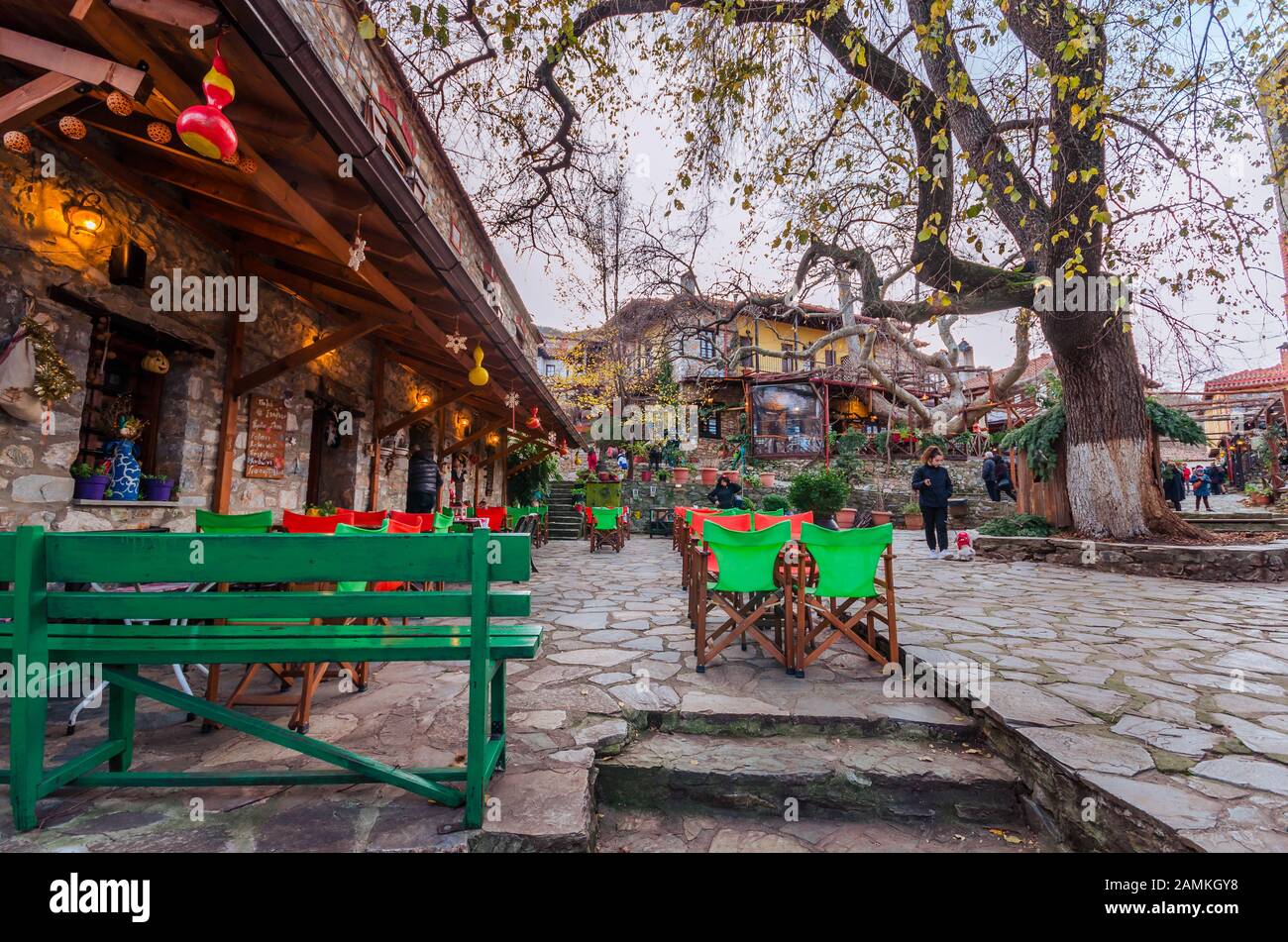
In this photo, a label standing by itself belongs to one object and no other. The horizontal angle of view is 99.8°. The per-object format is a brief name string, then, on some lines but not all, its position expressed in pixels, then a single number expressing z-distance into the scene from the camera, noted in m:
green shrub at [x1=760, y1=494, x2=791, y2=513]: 11.29
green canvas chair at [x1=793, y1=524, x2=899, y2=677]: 3.24
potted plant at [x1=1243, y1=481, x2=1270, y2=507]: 13.02
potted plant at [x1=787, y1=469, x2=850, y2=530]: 11.94
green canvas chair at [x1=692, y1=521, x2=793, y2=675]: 3.30
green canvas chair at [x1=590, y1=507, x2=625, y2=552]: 10.41
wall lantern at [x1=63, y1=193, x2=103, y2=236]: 3.15
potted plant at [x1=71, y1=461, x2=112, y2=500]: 3.29
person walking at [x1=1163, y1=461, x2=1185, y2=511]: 11.23
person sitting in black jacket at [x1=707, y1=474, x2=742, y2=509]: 9.12
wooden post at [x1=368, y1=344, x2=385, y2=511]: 6.88
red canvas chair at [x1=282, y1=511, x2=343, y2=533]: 3.56
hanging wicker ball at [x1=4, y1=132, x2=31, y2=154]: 2.26
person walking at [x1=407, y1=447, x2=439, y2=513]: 8.11
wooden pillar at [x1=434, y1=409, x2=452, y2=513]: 8.88
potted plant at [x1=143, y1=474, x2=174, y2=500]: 3.75
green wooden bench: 1.62
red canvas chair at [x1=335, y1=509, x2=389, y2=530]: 4.42
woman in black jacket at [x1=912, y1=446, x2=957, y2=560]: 8.38
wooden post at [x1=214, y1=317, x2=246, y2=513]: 4.34
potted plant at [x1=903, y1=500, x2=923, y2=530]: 14.28
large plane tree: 4.16
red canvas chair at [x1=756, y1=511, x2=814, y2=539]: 4.99
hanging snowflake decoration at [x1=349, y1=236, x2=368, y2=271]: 3.07
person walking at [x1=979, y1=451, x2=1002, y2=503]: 12.33
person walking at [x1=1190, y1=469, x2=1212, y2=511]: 13.59
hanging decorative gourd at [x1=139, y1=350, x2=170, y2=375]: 3.76
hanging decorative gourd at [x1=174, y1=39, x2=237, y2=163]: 1.90
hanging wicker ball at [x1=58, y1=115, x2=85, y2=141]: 2.34
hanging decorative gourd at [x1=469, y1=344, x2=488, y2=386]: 5.46
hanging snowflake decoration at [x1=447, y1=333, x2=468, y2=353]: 4.92
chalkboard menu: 4.72
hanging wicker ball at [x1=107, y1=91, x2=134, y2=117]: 2.09
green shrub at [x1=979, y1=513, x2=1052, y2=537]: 8.58
